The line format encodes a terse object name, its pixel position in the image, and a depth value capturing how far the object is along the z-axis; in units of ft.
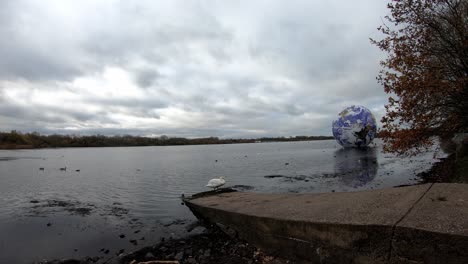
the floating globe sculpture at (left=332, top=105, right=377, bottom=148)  125.18
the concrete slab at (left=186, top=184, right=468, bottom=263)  13.10
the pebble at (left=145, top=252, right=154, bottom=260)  21.57
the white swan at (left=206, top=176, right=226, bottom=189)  40.83
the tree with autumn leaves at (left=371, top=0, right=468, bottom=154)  34.01
